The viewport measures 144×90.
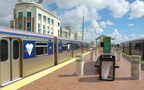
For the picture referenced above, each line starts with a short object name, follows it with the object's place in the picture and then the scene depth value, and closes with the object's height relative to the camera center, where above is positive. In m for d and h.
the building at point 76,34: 110.12 +9.42
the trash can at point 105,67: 6.15 -1.19
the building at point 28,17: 41.66 +10.15
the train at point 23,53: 5.12 -0.50
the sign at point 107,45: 16.02 -0.08
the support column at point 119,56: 12.95 -1.29
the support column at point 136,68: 6.13 -1.25
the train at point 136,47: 13.99 -0.40
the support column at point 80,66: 6.78 -1.28
